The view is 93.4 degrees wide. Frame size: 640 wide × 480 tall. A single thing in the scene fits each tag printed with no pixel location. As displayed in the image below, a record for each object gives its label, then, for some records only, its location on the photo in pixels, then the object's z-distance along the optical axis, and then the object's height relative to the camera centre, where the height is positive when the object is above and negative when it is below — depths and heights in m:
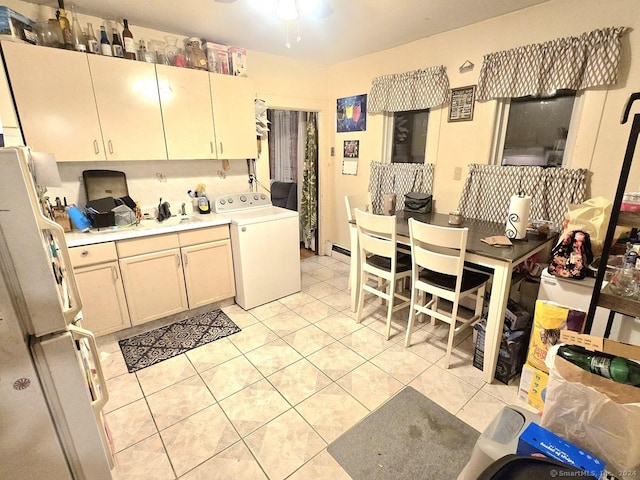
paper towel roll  2.14 -0.41
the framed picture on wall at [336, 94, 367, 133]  3.67 +0.55
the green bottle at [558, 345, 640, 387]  0.94 -0.65
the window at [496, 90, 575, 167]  2.33 +0.22
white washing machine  2.85 -0.84
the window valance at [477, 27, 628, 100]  1.96 +0.63
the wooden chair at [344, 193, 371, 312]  2.78 -0.78
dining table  1.88 -0.64
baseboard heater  4.25 -1.27
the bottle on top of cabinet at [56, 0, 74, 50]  2.15 +0.95
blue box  0.87 -0.85
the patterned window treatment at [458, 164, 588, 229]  2.23 -0.26
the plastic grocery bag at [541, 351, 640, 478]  0.88 -0.78
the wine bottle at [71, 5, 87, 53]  2.21 +0.92
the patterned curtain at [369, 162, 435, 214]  3.16 -0.23
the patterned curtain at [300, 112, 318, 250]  4.25 -0.39
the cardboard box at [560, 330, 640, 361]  1.12 -0.70
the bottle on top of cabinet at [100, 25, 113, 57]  2.33 +0.87
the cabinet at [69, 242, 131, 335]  2.19 -0.93
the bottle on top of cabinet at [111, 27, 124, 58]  2.39 +0.90
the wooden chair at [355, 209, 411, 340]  2.34 -0.77
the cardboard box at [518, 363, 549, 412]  1.76 -1.33
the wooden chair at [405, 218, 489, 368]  1.98 -0.85
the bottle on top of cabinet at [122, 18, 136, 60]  2.40 +0.92
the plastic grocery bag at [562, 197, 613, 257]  1.87 -0.39
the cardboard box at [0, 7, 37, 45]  1.94 +0.87
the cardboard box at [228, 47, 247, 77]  2.96 +0.95
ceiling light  1.84 +0.90
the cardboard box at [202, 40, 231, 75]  2.83 +0.96
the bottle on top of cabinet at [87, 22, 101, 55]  2.28 +0.88
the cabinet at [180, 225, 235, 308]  2.68 -0.94
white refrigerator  0.80 -0.55
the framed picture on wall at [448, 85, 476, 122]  2.69 +0.48
